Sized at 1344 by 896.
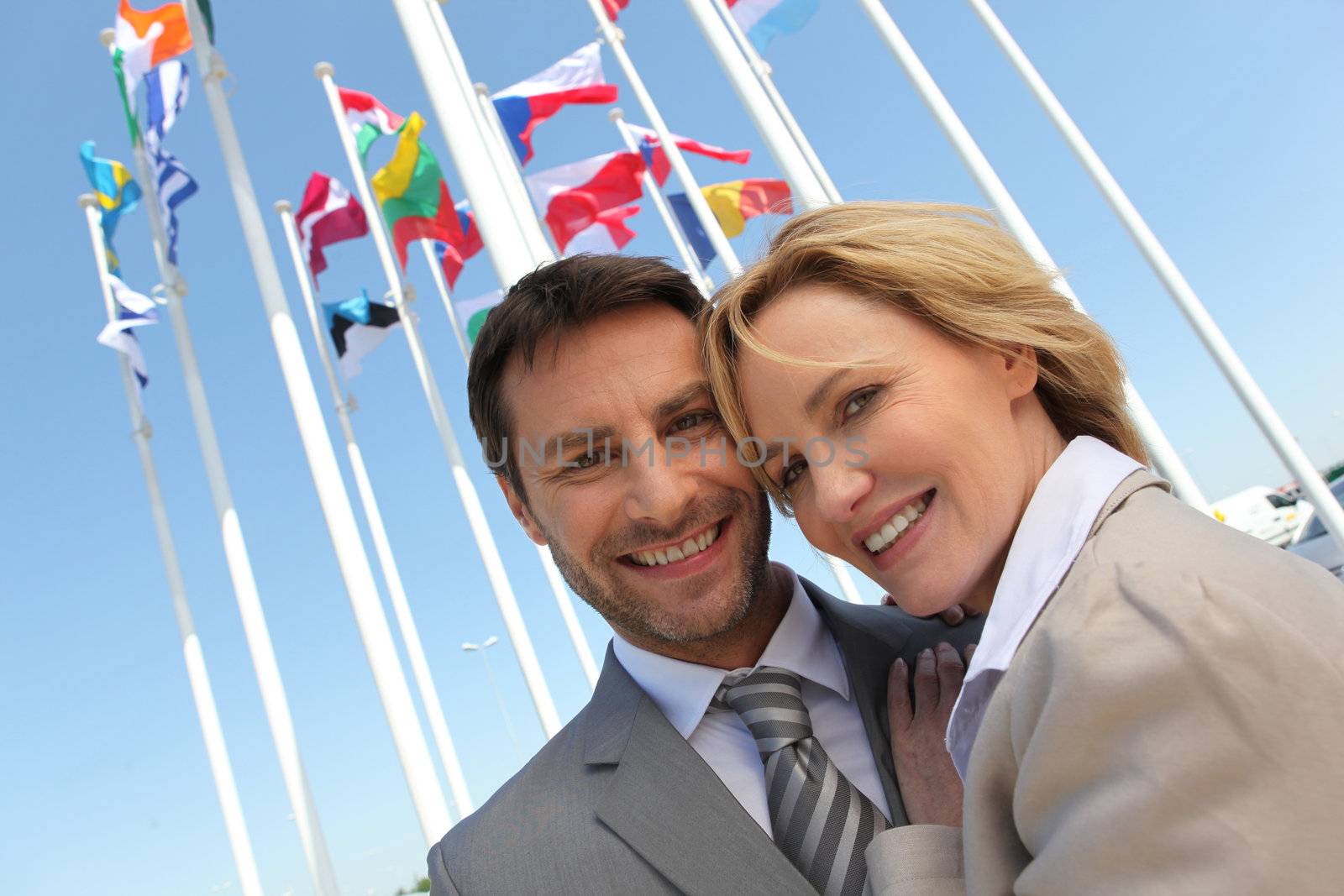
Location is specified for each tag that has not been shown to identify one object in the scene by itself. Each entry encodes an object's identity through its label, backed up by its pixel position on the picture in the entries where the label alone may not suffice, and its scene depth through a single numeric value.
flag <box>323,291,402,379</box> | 11.66
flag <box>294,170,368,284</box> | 11.00
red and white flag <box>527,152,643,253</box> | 11.48
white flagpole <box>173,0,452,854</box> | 7.05
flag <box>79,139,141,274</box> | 10.56
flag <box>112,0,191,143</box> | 9.27
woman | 0.90
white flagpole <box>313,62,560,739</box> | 10.19
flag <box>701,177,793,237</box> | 13.27
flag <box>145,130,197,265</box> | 9.60
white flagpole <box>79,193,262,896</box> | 9.99
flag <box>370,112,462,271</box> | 10.38
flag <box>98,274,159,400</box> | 9.76
